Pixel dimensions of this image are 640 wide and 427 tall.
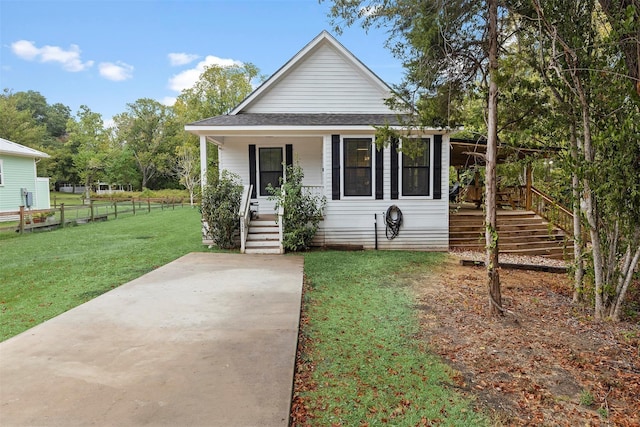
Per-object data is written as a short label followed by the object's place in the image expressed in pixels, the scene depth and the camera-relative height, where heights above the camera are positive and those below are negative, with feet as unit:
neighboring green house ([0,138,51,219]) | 57.06 +3.70
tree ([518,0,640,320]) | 13.55 +2.51
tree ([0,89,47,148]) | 115.85 +24.40
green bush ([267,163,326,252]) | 30.37 -1.22
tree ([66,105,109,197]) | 127.75 +21.53
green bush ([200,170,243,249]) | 30.45 -0.90
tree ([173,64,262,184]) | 84.79 +24.97
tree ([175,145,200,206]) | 108.99 +9.60
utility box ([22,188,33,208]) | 60.44 +0.68
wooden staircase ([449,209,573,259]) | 34.35 -4.04
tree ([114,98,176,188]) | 143.64 +26.79
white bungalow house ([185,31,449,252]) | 31.73 +4.17
